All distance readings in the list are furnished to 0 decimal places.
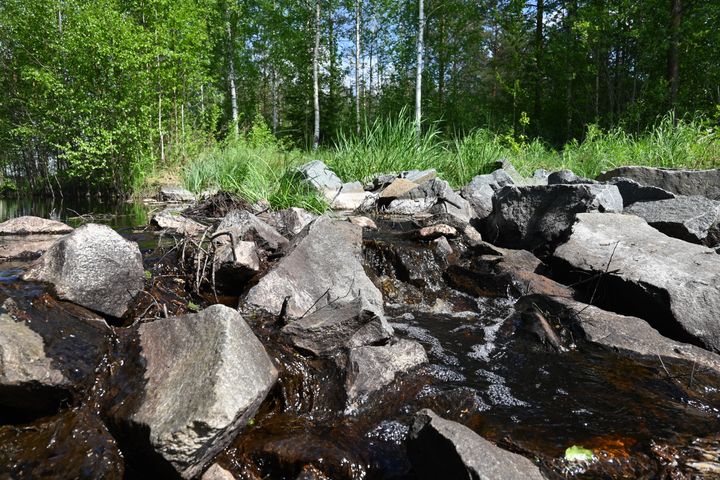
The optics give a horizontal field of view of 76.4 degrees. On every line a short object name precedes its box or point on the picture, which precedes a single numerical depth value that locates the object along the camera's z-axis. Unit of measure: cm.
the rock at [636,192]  509
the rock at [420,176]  726
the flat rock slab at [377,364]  226
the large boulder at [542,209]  466
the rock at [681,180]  534
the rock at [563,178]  648
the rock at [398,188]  686
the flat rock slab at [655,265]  306
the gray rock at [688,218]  430
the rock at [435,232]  480
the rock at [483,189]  649
